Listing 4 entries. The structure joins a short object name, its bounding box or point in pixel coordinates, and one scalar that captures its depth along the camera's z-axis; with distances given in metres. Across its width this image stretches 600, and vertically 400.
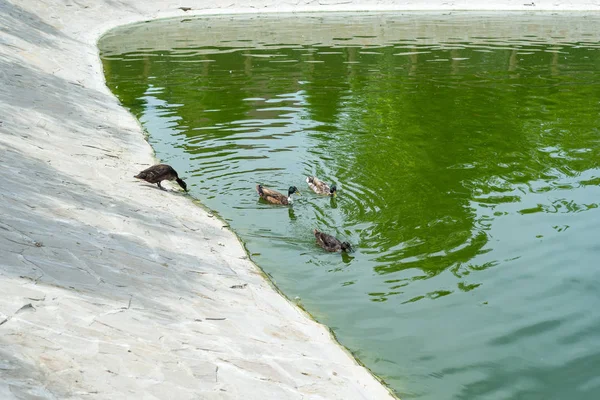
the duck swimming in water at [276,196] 15.80
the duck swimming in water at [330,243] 13.13
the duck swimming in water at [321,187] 15.90
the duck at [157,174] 15.80
